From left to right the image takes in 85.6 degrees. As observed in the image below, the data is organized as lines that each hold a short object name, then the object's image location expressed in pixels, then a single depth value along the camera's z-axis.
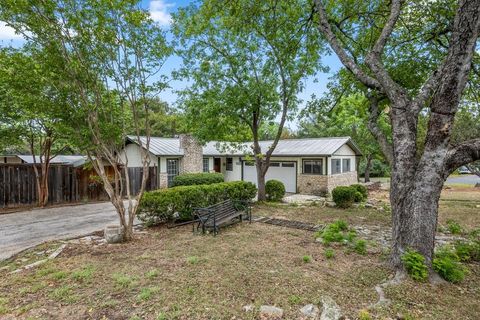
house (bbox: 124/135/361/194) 15.41
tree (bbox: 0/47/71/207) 5.69
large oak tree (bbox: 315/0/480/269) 3.86
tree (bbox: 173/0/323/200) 10.34
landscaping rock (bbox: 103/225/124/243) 6.41
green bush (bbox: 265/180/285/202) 13.00
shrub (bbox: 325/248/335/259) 5.17
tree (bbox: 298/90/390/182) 8.21
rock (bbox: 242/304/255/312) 3.35
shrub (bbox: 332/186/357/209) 11.24
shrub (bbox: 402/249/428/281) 3.91
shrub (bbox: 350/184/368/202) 12.71
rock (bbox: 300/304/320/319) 3.23
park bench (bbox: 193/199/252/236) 7.05
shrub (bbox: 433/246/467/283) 3.97
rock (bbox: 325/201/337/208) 11.90
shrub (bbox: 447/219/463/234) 7.12
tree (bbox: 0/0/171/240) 5.53
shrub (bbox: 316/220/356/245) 6.07
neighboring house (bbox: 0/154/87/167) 17.24
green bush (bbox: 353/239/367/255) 5.48
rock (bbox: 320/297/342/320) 3.16
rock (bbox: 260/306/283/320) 3.21
